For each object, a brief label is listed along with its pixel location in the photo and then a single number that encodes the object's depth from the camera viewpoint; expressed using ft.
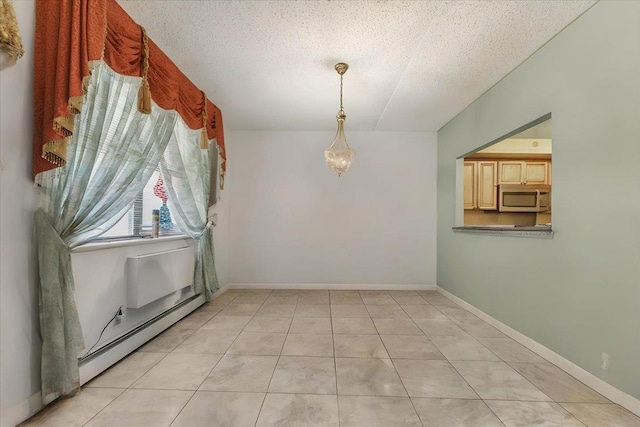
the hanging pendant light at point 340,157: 9.87
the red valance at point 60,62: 4.72
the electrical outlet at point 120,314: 6.96
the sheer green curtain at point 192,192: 9.17
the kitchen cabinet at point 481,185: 16.53
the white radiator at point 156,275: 7.32
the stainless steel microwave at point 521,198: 16.21
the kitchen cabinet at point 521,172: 16.60
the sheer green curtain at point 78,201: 4.98
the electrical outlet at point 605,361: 5.73
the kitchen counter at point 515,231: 7.39
